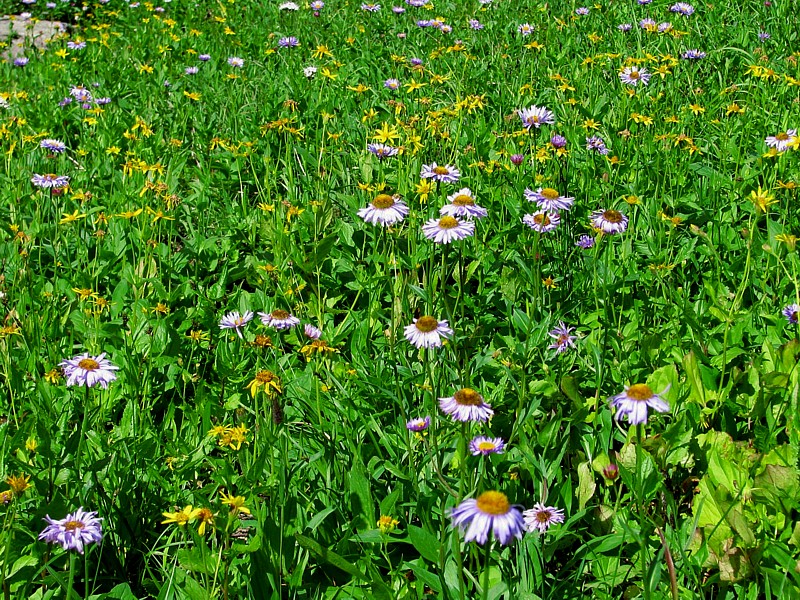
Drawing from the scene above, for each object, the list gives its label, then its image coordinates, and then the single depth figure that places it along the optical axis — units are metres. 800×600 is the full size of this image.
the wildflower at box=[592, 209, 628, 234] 2.43
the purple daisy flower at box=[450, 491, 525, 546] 1.23
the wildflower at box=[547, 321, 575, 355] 2.28
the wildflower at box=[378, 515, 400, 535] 1.76
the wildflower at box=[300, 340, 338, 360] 2.13
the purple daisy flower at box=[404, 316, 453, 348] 1.91
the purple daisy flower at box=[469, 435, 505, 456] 1.65
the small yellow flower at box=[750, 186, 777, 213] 2.24
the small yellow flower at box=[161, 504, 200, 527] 1.65
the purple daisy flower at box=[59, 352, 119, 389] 1.86
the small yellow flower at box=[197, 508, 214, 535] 1.64
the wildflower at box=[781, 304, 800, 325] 2.25
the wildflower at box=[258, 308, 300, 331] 2.07
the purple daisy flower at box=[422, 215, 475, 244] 2.24
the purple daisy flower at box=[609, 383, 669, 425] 1.58
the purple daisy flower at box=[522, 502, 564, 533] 1.76
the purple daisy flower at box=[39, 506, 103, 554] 1.54
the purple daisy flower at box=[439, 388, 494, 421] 1.65
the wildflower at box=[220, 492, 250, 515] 1.66
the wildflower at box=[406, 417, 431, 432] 1.95
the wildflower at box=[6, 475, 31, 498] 1.62
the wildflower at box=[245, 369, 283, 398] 1.78
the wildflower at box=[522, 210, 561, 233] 2.37
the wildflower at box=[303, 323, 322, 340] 2.17
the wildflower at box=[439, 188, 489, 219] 2.34
